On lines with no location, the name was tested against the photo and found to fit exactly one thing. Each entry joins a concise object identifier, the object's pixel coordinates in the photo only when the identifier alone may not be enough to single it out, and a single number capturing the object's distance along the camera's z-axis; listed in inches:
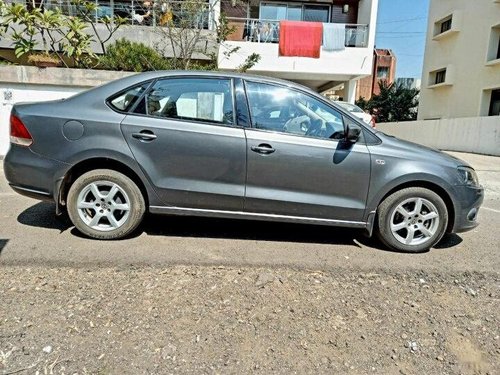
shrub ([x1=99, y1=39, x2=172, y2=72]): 336.2
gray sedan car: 134.6
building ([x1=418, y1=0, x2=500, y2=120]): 669.3
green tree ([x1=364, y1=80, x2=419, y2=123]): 1036.5
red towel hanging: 566.6
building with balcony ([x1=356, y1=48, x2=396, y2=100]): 1704.0
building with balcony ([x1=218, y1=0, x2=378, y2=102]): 569.9
